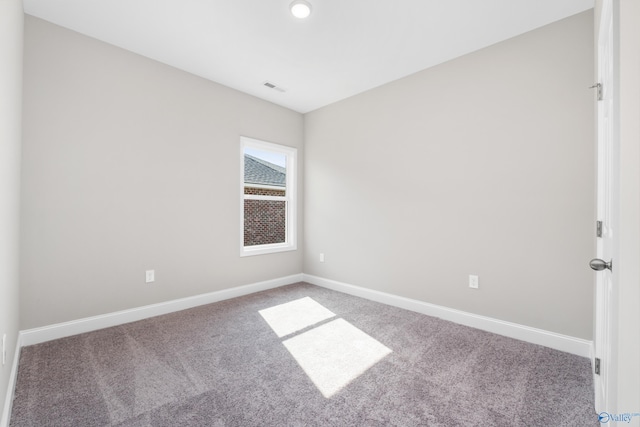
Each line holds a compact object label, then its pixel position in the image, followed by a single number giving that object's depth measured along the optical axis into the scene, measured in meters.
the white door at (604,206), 1.08
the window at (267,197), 3.89
